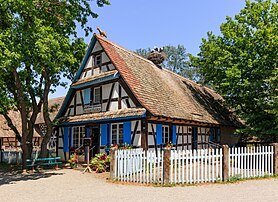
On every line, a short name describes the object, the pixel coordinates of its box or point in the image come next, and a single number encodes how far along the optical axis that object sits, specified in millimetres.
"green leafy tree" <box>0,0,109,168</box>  13453
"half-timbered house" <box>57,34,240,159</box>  17234
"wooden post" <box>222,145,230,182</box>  11836
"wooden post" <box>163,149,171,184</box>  11430
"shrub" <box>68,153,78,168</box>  18188
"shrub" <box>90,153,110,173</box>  15586
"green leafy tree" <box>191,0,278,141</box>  19422
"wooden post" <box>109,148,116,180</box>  12844
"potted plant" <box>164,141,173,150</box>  18109
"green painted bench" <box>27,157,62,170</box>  17703
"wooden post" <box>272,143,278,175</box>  13211
